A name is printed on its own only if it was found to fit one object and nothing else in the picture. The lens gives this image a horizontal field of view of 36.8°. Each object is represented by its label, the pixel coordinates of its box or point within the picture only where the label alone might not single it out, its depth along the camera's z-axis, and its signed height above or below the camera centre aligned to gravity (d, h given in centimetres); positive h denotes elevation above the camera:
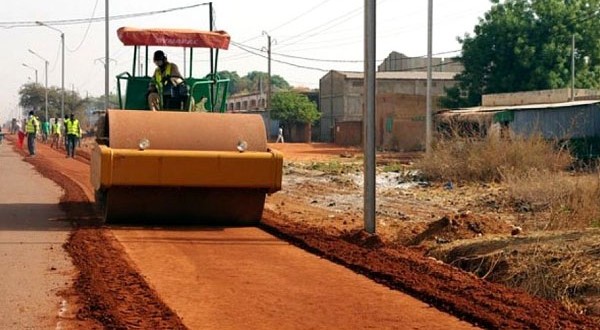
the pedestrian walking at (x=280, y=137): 6601 -82
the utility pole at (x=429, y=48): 3006 +264
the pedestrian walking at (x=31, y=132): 3469 -30
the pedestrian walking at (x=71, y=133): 3341 -31
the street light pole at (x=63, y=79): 6315 +318
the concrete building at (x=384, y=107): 5209 +138
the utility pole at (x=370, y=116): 1141 +13
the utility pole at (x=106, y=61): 3884 +281
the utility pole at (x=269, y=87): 6431 +275
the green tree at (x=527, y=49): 5150 +456
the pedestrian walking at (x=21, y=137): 4754 -68
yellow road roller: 1136 -53
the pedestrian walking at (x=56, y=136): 4635 -63
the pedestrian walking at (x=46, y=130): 5438 -34
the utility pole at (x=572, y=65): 4412 +341
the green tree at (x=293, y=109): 7231 +135
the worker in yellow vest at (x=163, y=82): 1363 +65
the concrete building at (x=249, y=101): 9067 +268
